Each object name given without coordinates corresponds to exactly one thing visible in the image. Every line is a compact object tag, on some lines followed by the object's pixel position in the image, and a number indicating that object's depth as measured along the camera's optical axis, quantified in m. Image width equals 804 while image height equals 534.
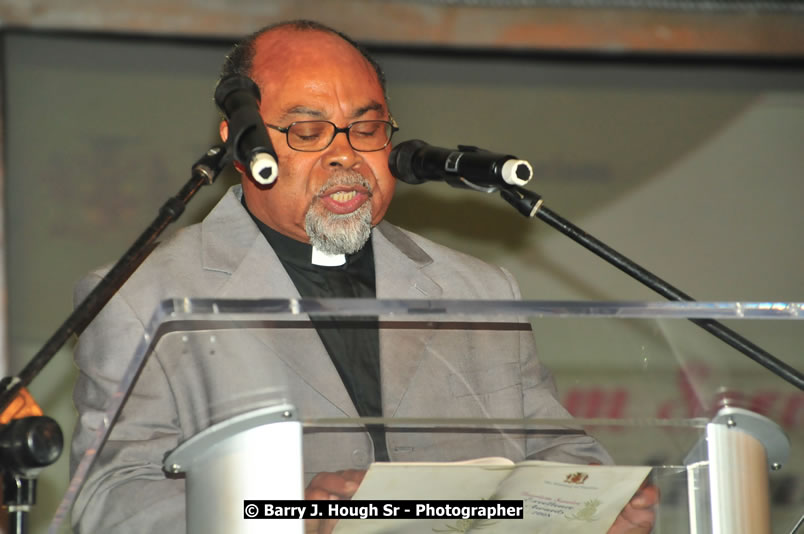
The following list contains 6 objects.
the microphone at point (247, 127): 3.00
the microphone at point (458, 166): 3.07
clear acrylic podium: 2.82
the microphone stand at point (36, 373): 2.92
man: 2.84
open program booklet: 2.81
